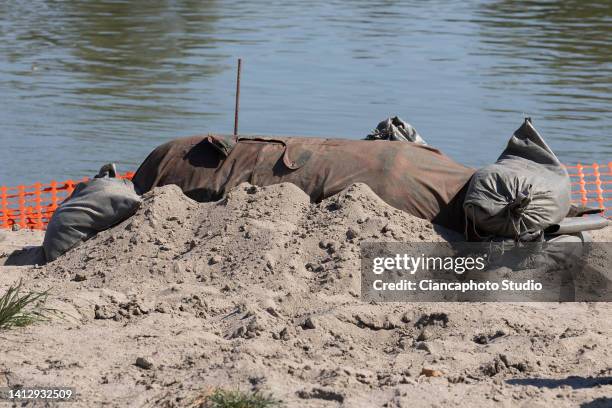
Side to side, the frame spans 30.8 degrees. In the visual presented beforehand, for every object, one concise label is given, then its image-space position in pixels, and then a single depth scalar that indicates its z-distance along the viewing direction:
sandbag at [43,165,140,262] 9.18
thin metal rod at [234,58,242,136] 10.24
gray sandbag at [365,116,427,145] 10.10
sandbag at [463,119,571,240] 8.51
